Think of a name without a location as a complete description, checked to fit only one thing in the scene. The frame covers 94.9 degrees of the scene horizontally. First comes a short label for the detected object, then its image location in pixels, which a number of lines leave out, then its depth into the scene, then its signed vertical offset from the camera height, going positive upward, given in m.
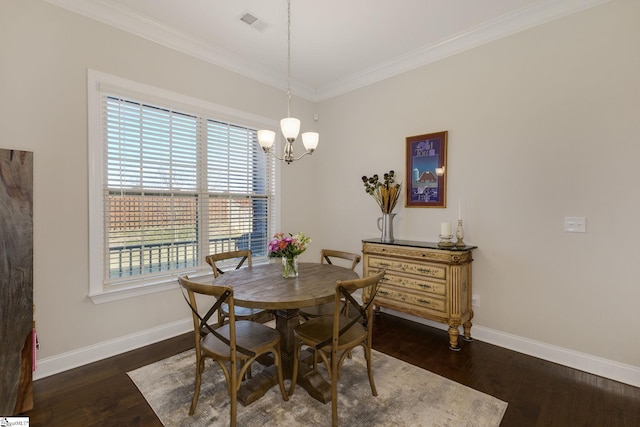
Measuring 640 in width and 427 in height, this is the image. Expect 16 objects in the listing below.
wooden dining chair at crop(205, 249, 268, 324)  2.38 -0.71
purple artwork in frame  3.26 +0.47
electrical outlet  3.05 -0.92
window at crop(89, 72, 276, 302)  2.62 +0.28
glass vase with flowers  2.32 -0.30
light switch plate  2.47 -0.10
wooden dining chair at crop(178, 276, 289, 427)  1.71 -0.85
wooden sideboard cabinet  2.81 -0.70
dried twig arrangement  3.50 +0.27
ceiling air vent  2.72 +1.82
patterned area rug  1.86 -1.31
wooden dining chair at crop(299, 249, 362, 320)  2.43 -0.83
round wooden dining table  1.85 -0.54
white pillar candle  3.01 -0.18
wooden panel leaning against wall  1.85 -0.45
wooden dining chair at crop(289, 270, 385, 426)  1.78 -0.84
